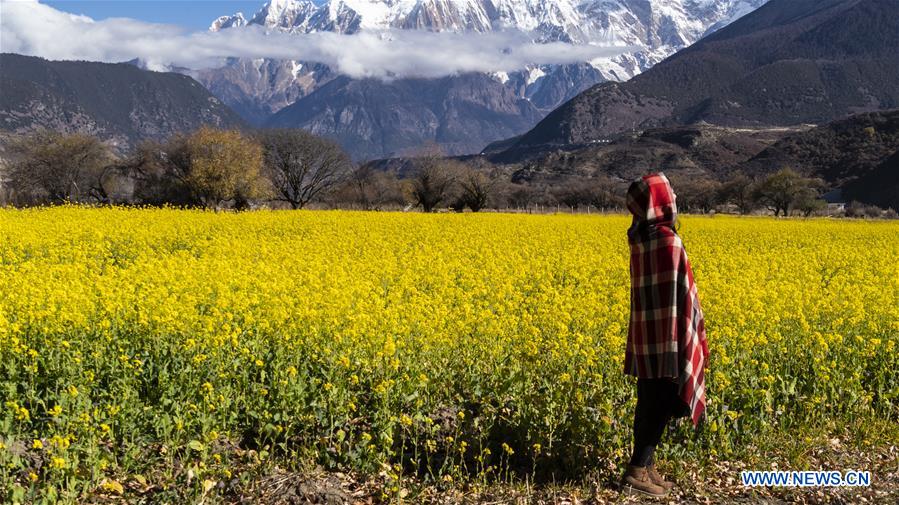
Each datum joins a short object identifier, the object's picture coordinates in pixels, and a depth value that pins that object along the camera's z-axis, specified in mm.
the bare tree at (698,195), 68938
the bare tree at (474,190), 53938
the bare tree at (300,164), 61506
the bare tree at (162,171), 50688
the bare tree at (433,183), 54750
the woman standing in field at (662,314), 4438
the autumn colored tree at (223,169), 44438
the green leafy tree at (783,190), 59469
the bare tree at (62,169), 56281
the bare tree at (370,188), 69262
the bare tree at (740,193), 64000
